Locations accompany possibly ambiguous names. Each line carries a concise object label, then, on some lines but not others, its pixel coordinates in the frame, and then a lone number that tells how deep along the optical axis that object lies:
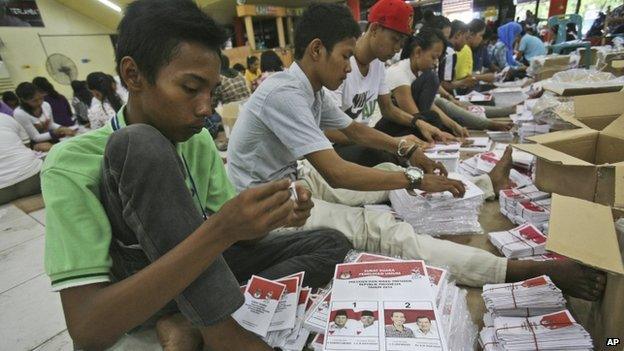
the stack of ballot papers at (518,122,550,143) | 2.26
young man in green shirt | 0.66
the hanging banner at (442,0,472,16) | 7.86
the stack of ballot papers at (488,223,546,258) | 1.32
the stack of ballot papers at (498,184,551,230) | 1.48
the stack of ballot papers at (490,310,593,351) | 0.83
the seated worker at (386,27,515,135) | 2.60
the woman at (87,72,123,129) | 4.00
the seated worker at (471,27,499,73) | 5.75
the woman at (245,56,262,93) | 6.68
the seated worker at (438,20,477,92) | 4.21
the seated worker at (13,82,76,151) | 3.92
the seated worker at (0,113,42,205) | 3.17
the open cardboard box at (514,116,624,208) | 1.14
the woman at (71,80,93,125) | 5.08
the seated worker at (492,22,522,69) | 5.89
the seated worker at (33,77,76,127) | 4.89
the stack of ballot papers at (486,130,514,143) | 2.70
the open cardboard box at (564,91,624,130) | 1.67
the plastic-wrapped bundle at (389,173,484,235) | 1.55
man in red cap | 1.96
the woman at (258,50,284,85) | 5.82
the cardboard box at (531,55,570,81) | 3.68
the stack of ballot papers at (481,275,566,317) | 0.96
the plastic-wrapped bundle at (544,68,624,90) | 2.11
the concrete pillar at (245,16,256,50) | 10.73
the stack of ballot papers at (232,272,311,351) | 0.98
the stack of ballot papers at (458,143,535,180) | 1.98
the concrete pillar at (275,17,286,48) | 12.19
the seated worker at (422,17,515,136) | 2.90
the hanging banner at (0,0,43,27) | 7.20
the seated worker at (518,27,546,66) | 5.61
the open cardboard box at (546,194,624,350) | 0.74
